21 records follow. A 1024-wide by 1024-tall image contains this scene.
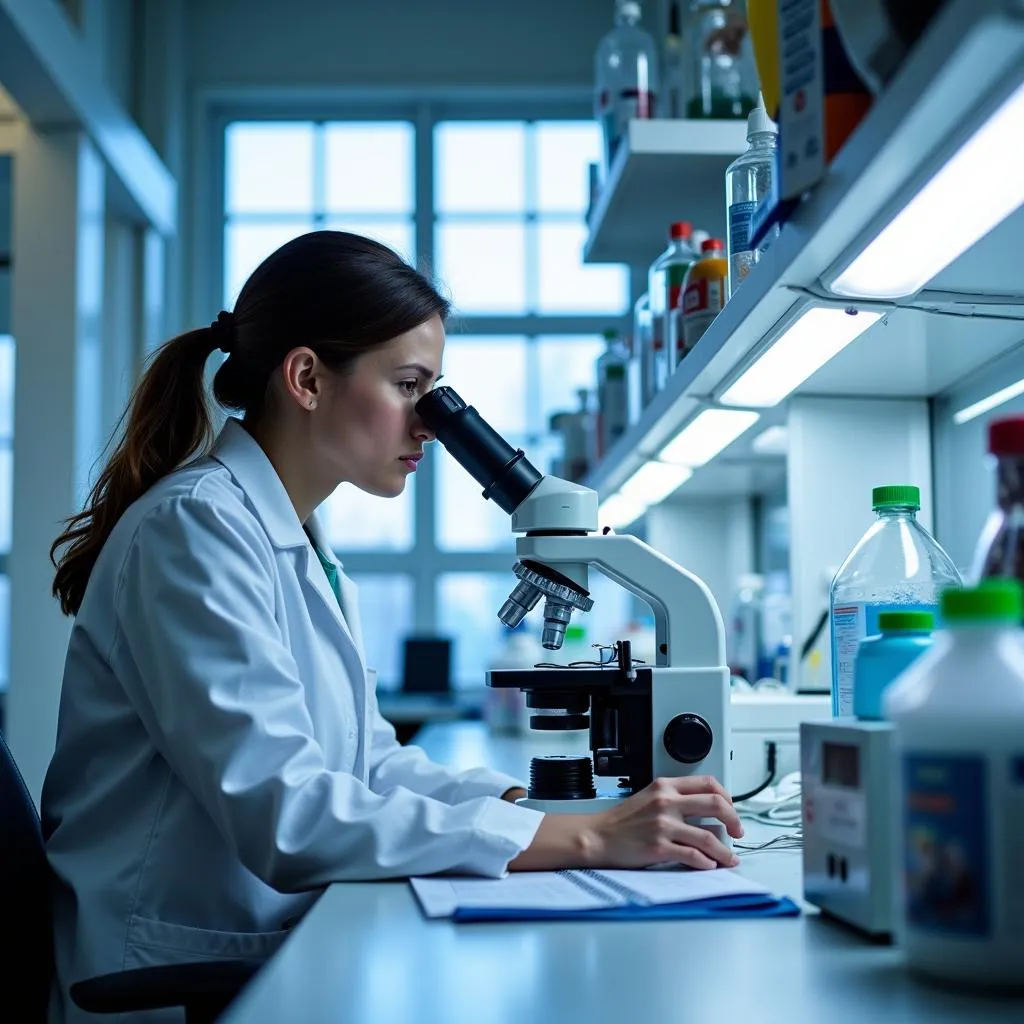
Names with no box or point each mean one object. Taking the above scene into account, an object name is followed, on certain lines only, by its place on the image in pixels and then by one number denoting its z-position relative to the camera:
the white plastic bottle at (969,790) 0.63
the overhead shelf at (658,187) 2.09
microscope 1.24
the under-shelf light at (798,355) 1.24
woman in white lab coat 1.06
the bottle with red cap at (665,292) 1.99
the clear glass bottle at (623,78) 2.45
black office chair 0.90
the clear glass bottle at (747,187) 1.43
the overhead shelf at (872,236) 0.68
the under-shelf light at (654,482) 2.47
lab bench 0.67
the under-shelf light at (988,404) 1.61
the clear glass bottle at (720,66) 2.14
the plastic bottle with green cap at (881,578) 1.32
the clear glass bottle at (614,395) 2.84
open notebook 0.91
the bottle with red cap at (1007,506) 0.70
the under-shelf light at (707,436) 1.82
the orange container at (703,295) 1.65
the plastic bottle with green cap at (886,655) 0.89
